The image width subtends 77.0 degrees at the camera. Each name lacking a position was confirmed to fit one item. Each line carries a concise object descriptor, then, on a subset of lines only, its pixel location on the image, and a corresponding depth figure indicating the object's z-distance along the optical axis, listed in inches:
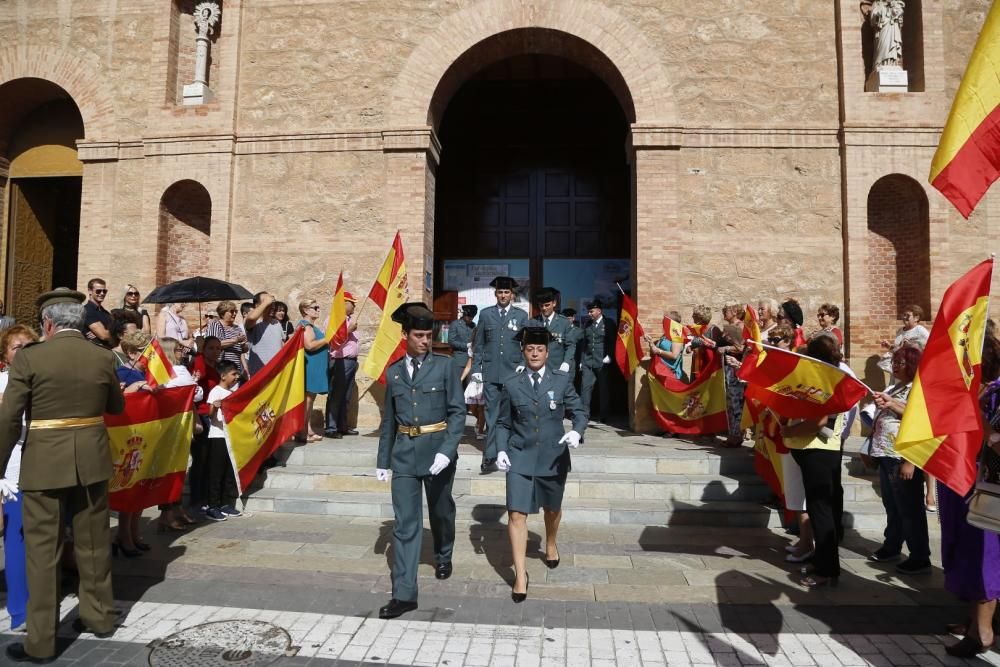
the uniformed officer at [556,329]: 301.3
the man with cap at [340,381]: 356.4
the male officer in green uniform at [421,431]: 188.7
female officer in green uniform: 194.1
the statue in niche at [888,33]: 405.4
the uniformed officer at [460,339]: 356.8
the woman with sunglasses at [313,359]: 341.1
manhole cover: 148.6
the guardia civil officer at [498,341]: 306.2
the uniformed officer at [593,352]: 383.2
